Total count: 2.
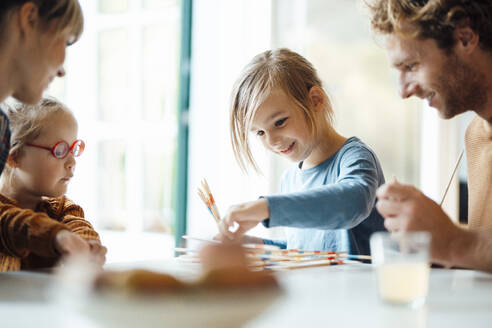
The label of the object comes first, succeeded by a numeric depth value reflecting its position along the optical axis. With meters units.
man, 1.31
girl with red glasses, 1.58
